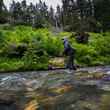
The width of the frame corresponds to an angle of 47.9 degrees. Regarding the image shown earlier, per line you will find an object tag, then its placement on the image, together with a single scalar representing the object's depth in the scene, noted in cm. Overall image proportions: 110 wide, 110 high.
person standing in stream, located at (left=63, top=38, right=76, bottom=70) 764
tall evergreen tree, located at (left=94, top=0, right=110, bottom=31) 2054
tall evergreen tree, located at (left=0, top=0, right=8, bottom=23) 2031
